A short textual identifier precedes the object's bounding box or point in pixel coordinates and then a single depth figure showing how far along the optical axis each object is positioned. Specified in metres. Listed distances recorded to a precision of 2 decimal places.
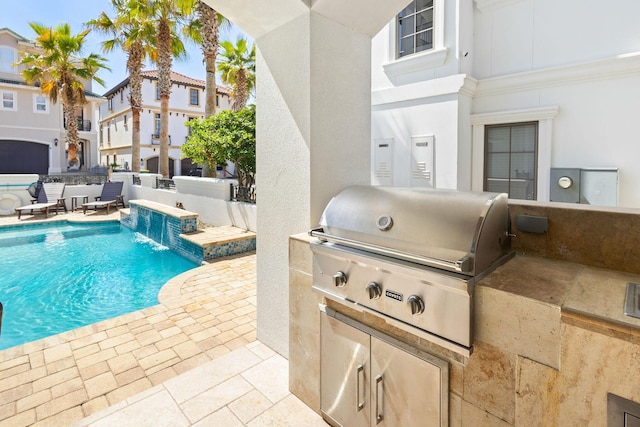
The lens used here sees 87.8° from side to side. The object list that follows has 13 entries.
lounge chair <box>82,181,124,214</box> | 14.15
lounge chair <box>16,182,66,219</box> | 12.09
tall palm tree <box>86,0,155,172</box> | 13.71
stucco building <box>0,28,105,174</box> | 20.62
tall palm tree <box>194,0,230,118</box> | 11.11
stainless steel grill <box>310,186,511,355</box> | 1.51
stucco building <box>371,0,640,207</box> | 5.59
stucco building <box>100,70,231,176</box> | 25.66
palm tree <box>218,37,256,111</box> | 15.12
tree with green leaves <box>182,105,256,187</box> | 8.38
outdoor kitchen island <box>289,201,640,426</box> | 1.16
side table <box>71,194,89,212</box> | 13.53
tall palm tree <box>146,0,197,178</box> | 13.25
